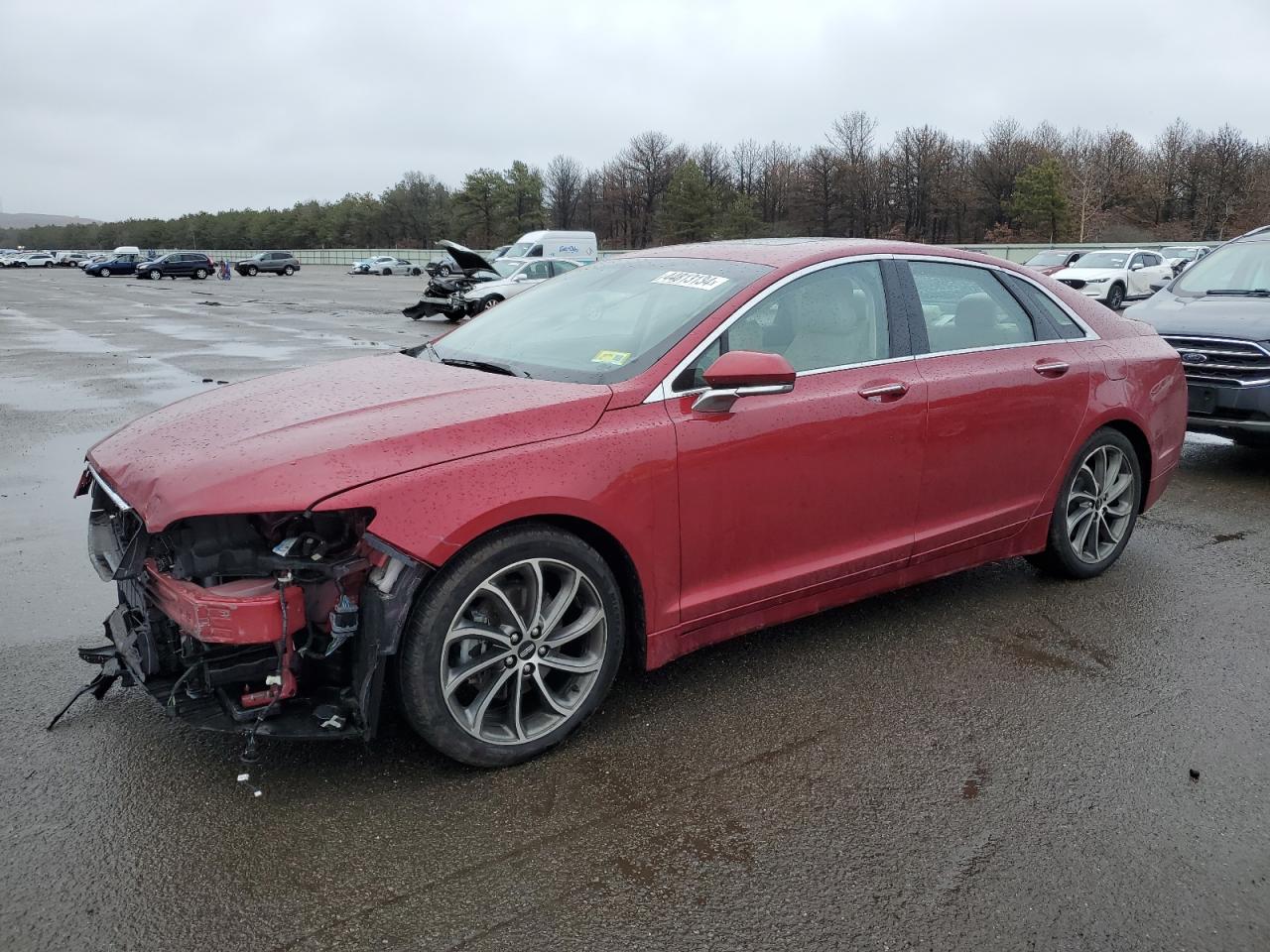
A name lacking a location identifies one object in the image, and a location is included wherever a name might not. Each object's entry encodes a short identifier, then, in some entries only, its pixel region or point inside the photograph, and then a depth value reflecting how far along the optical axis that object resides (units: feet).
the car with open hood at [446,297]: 72.18
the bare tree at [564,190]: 366.84
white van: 124.67
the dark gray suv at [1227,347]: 22.26
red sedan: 9.27
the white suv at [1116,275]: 81.20
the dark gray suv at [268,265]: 216.95
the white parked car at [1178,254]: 96.86
